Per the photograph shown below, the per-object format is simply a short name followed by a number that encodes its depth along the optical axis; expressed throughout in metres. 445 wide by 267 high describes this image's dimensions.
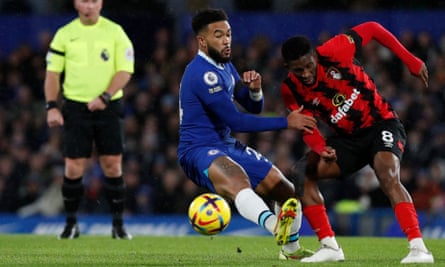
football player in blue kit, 18.16
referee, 23.78
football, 17.58
